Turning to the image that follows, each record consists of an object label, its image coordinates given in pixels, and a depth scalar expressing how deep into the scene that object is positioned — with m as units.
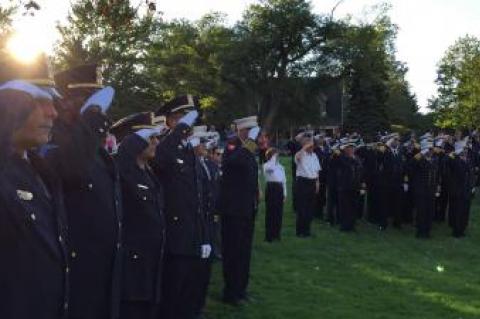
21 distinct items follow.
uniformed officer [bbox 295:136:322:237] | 14.85
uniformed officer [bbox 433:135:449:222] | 16.59
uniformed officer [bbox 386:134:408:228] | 16.97
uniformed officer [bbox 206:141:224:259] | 10.90
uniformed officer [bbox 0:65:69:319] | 3.10
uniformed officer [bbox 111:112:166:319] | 5.16
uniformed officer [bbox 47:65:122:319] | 3.95
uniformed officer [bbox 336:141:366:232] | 16.14
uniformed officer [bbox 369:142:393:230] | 16.95
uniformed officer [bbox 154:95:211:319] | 6.19
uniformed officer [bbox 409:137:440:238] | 15.92
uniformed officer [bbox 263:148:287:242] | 14.18
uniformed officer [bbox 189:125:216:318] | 6.88
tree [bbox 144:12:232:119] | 63.84
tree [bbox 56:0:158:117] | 54.22
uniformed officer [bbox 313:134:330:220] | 17.66
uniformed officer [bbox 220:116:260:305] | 8.59
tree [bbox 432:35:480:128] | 46.69
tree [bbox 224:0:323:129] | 62.06
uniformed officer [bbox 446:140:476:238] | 16.20
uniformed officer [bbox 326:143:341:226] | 16.59
